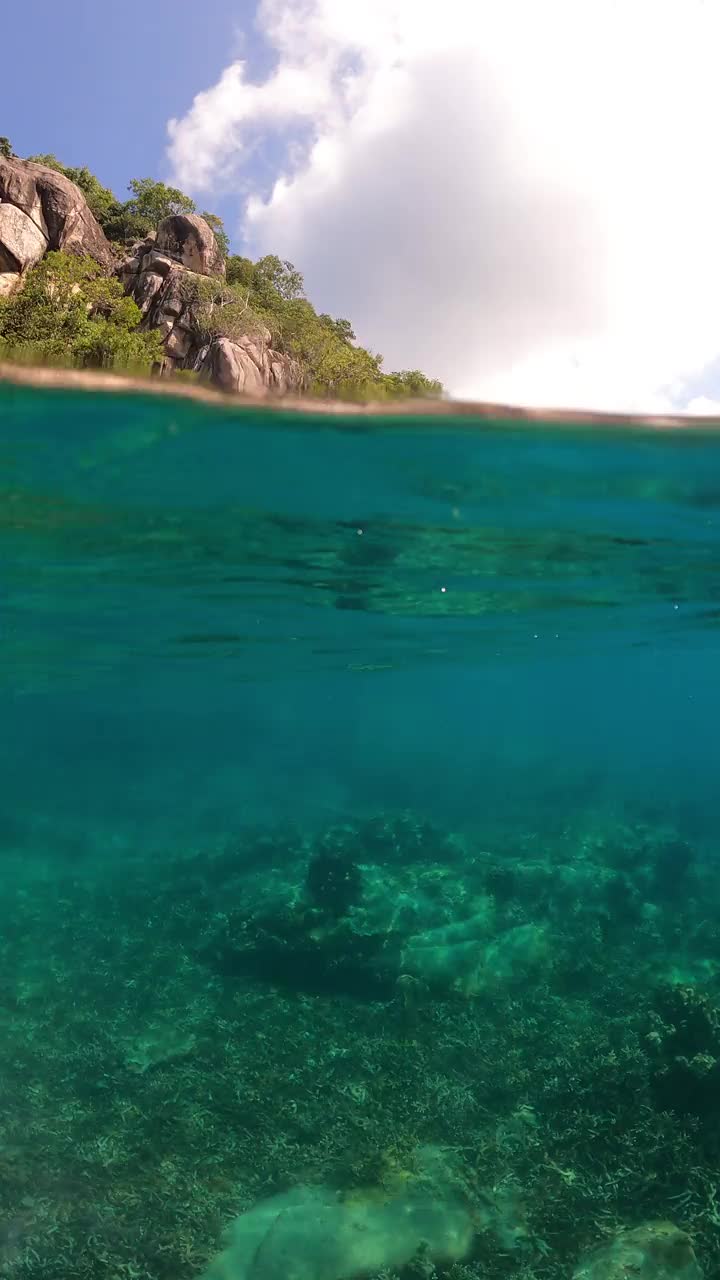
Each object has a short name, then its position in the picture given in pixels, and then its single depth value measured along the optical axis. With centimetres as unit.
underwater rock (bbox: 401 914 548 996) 1352
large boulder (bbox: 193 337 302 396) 4450
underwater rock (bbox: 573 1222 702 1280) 838
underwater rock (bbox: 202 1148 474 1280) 852
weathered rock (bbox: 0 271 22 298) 4389
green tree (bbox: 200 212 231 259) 6003
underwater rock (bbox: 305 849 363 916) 1527
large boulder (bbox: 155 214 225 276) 5269
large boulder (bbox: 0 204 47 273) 4441
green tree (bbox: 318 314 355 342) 6712
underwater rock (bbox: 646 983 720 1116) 1048
